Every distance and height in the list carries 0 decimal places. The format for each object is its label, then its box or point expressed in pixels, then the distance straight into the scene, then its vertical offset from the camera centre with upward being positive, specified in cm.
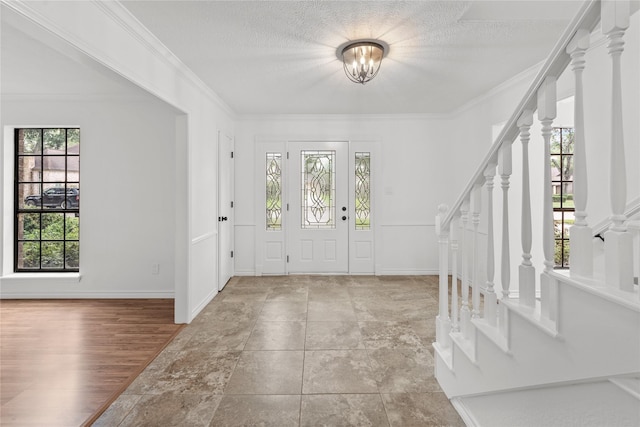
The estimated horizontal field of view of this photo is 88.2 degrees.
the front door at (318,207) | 509 +10
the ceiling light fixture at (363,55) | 267 +132
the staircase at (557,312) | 91 -33
